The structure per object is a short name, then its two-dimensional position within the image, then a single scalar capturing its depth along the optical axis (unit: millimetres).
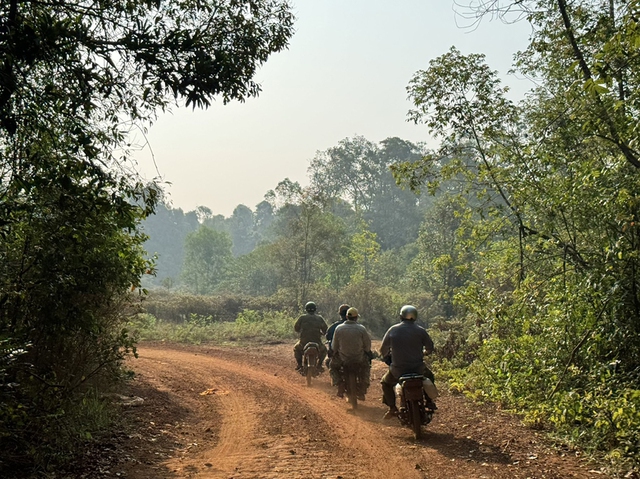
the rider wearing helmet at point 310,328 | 12141
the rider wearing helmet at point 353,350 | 9445
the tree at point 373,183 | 65150
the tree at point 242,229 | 105375
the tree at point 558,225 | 6805
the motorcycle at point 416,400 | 7184
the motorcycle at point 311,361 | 11414
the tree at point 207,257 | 62688
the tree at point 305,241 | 33031
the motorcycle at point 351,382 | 9180
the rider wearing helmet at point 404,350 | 7672
